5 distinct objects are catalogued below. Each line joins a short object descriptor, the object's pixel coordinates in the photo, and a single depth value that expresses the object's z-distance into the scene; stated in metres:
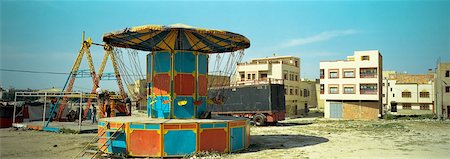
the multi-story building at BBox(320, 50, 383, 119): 45.28
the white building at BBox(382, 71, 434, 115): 63.97
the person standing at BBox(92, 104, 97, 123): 32.12
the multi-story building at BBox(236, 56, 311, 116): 51.44
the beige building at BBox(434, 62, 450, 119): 46.31
